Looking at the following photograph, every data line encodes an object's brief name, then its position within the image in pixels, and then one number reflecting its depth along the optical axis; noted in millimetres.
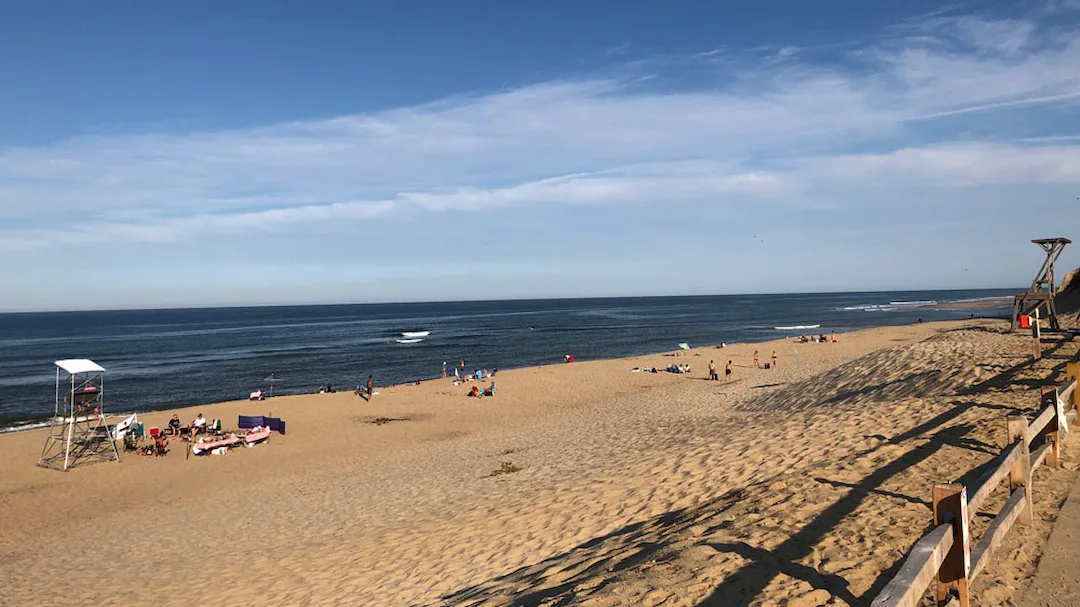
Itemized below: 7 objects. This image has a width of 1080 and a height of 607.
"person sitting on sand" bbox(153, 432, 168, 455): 21375
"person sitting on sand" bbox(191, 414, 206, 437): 23834
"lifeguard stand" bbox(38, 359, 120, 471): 20312
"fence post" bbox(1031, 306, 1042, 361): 14008
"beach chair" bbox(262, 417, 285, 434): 24172
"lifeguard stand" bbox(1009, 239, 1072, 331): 22797
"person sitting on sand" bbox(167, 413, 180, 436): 24328
